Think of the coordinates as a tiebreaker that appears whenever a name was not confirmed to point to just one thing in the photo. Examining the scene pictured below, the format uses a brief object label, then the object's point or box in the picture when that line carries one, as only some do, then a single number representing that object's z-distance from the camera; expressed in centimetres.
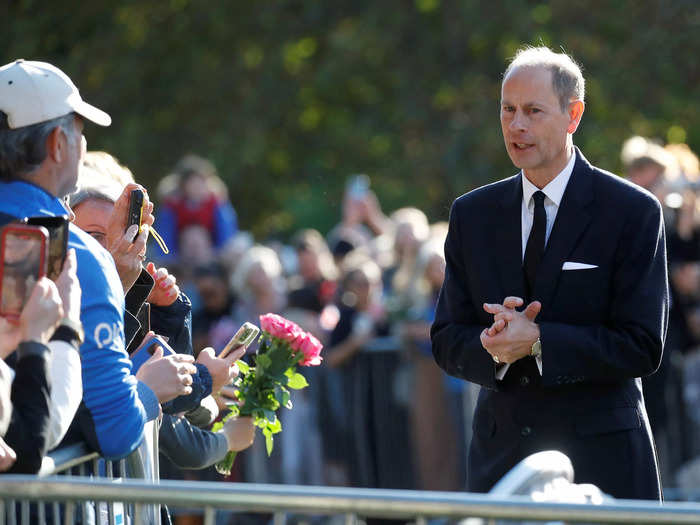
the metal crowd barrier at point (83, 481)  668
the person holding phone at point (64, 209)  762
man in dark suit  955
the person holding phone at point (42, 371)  702
